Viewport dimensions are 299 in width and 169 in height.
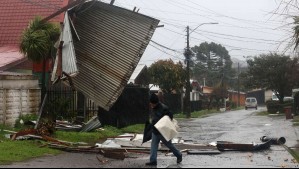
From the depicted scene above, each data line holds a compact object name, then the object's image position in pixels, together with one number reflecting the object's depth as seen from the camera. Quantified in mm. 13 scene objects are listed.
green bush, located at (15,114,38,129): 16750
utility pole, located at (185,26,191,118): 41150
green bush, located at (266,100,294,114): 41281
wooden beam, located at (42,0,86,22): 16969
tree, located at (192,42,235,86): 104438
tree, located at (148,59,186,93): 41281
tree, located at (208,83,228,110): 65938
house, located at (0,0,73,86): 22253
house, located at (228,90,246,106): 93200
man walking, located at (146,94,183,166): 10828
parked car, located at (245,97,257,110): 64875
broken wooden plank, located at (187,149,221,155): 12747
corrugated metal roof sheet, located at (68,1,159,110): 17125
